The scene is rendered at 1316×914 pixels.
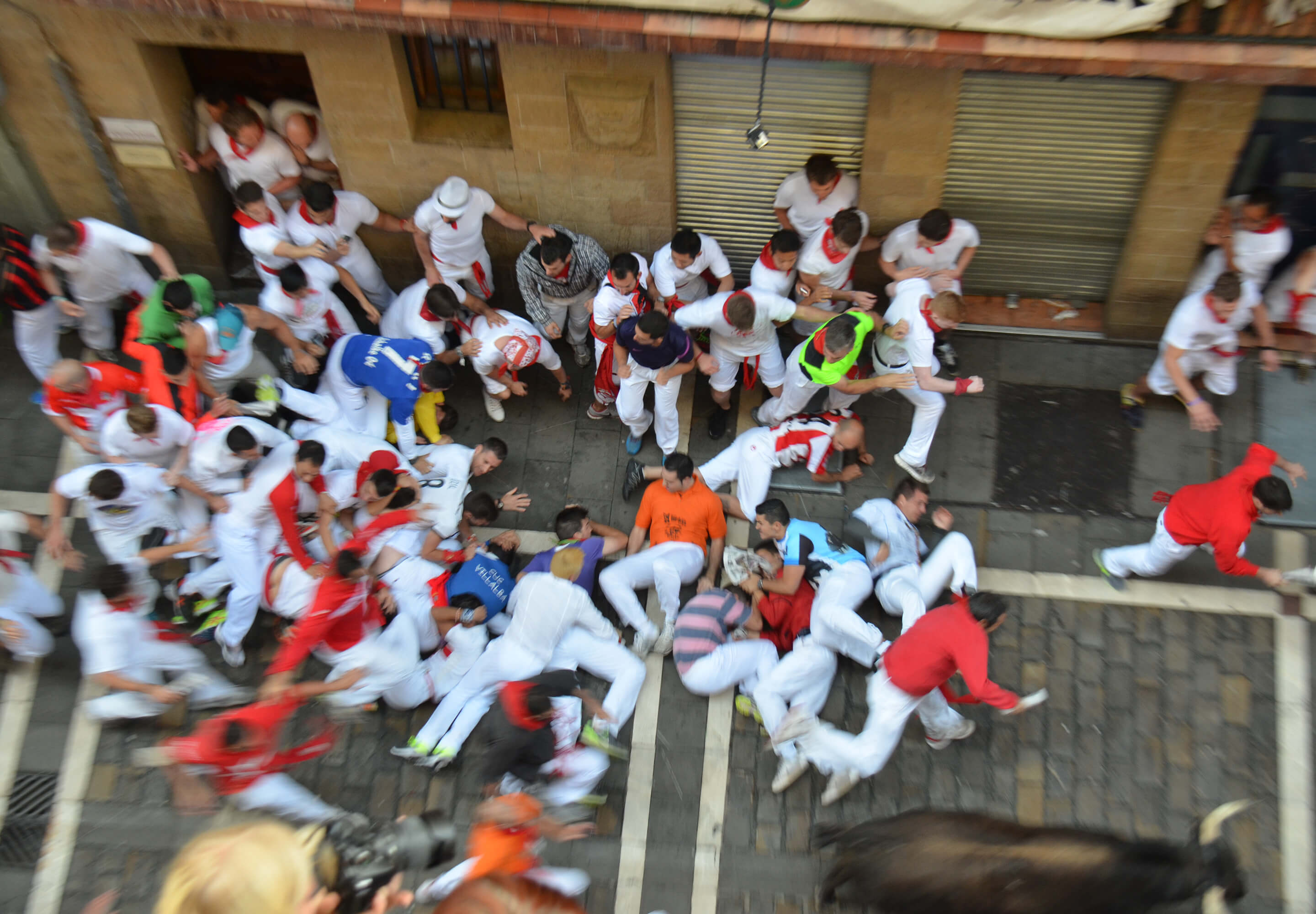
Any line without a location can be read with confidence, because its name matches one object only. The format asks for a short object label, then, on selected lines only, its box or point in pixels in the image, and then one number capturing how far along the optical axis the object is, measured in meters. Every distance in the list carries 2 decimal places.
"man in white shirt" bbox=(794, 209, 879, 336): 7.11
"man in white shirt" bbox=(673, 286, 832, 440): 7.04
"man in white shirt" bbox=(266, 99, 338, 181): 7.91
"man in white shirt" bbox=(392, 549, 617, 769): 6.67
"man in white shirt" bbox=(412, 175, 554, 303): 7.72
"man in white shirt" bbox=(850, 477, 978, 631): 6.97
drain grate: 6.75
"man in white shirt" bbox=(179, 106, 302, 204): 7.67
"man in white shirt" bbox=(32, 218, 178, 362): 7.68
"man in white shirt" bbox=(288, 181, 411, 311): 7.61
